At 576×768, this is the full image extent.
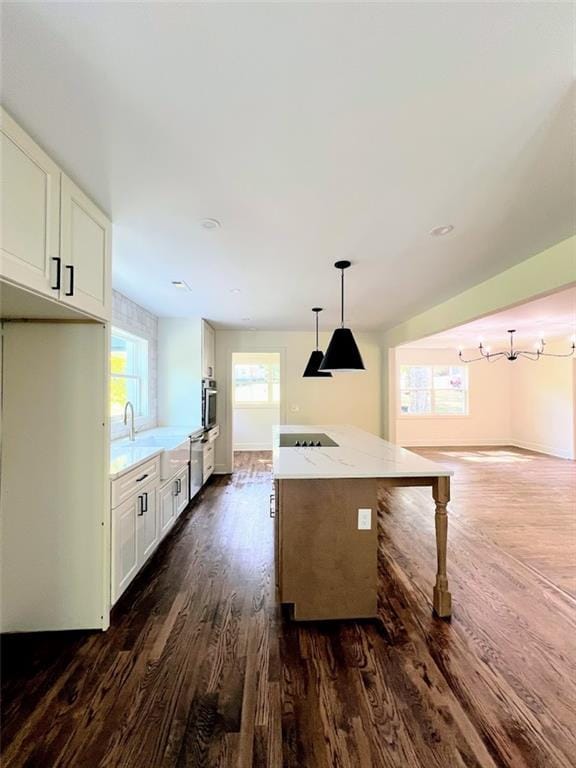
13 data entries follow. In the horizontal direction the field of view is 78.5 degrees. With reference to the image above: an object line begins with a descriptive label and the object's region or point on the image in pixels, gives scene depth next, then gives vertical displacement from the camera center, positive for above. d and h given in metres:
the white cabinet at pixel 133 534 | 2.18 -1.04
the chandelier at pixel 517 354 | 6.83 +0.80
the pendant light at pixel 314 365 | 4.19 +0.28
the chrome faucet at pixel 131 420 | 3.59 -0.35
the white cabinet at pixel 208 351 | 5.09 +0.57
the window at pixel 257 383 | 8.48 +0.12
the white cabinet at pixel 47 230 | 1.33 +0.71
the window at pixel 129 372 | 3.86 +0.18
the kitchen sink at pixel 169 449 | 3.19 -0.62
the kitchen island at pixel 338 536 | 2.20 -0.94
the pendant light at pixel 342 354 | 2.78 +0.28
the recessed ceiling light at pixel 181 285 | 3.34 +1.00
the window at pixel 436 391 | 8.73 -0.05
